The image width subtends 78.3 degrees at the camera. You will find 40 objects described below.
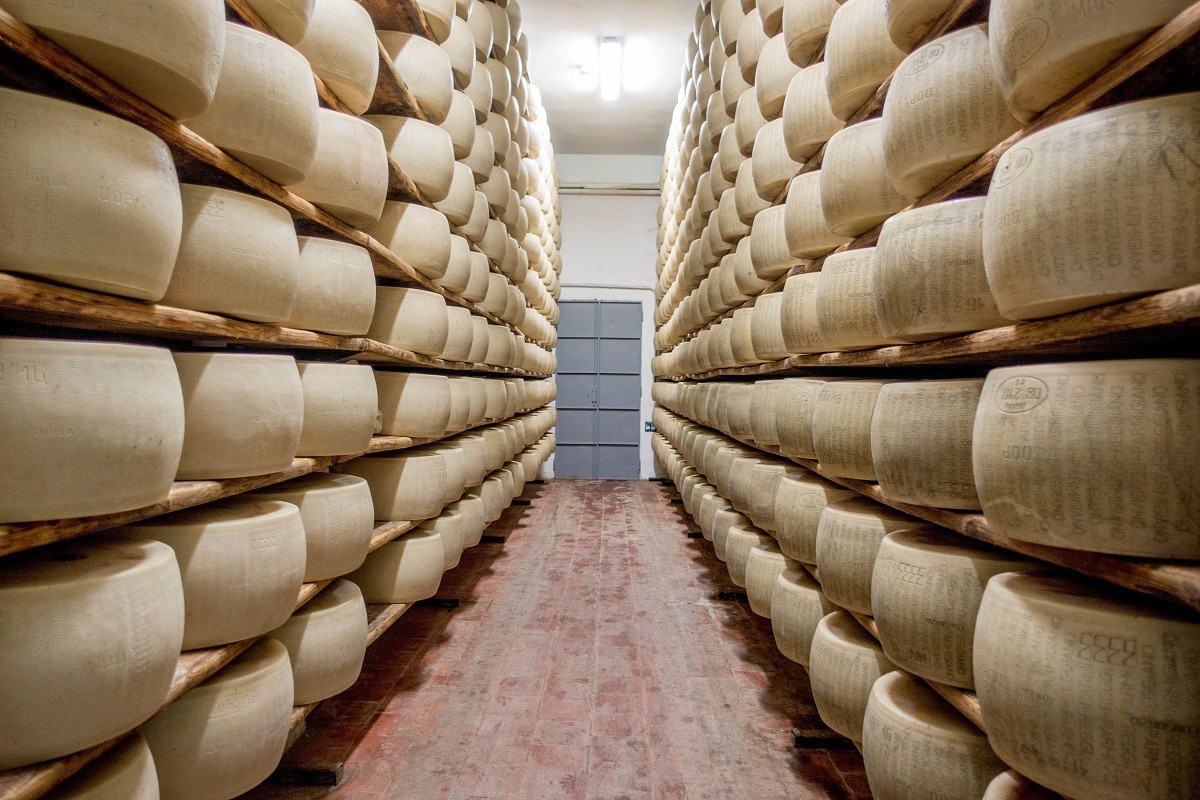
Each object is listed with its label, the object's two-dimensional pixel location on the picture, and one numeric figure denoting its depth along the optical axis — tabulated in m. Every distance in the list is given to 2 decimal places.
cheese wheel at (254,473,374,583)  1.72
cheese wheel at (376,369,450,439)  2.41
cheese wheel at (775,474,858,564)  1.95
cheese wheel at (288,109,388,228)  1.78
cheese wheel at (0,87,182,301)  0.84
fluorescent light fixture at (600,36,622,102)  5.61
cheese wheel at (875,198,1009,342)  1.18
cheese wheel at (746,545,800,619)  2.33
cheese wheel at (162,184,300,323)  1.27
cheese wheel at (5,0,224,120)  0.88
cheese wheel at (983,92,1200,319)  0.78
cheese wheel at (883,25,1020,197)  1.20
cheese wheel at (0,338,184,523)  0.83
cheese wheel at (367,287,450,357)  2.35
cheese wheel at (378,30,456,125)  2.43
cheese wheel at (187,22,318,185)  1.32
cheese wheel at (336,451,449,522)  2.34
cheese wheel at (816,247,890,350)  1.66
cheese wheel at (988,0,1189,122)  0.82
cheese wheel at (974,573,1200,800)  0.79
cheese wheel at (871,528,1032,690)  1.20
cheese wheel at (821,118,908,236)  1.64
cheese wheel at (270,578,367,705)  1.68
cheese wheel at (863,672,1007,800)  1.17
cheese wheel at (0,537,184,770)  0.85
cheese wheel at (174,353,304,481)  1.29
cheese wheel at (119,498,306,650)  1.27
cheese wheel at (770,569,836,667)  1.94
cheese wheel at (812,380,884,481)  1.64
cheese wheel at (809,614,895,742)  1.58
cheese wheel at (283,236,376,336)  1.73
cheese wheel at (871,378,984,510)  1.23
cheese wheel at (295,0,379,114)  1.78
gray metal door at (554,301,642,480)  8.14
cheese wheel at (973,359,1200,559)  0.79
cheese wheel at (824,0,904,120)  1.62
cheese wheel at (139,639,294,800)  1.24
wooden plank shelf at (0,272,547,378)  0.85
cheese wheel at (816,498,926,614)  1.58
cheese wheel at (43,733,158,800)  0.93
